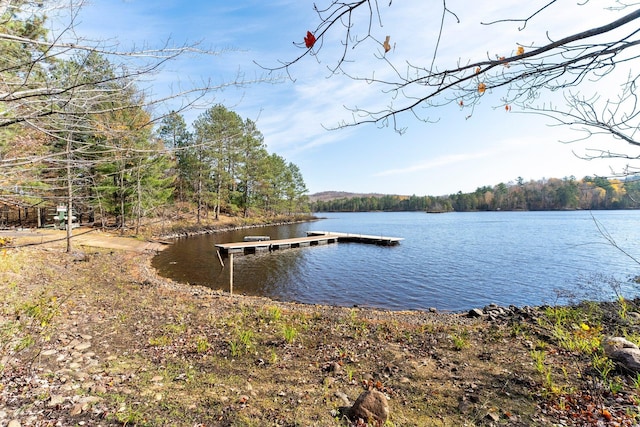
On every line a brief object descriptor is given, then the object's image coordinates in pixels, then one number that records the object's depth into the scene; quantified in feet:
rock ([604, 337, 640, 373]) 12.87
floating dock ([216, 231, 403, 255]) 71.67
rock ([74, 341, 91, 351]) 14.42
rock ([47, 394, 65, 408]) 9.38
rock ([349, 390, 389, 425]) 9.96
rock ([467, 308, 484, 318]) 29.75
